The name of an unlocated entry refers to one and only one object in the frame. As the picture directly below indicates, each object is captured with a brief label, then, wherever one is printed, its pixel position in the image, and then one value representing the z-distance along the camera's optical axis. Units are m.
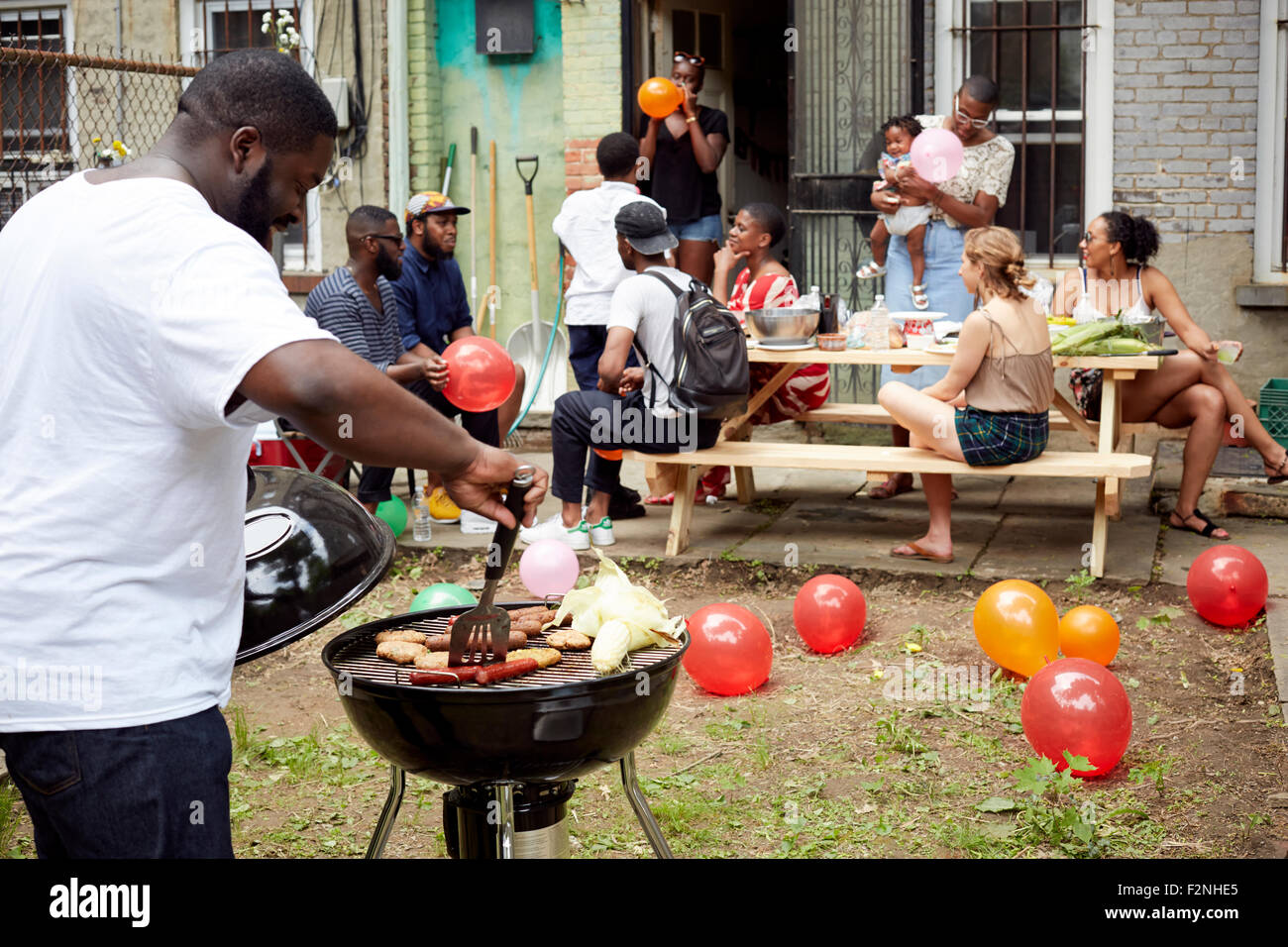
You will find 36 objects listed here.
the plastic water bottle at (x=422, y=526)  7.34
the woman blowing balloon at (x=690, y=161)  9.28
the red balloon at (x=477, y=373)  6.77
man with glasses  6.81
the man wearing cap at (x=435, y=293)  7.55
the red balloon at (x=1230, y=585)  5.58
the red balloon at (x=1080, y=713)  4.14
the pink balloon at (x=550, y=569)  5.93
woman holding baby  7.94
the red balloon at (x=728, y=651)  5.04
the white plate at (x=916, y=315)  7.45
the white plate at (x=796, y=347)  7.09
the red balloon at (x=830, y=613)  5.52
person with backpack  6.54
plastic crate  7.86
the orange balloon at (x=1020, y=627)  5.01
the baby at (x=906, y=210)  8.03
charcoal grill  2.75
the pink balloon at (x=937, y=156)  7.72
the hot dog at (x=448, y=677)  2.80
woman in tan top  6.16
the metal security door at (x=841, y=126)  9.12
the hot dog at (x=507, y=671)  2.83
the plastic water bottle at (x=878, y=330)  7.05
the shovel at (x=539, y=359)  10.25
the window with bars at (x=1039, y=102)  9.03
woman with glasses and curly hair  6.91
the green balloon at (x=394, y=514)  7.11
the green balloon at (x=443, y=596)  5.38
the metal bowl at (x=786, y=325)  7.09
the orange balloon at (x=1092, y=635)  5.05
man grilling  1.99
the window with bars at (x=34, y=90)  11.38
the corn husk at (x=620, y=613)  3.13
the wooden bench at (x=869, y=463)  6.22
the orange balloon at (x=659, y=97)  9.09
